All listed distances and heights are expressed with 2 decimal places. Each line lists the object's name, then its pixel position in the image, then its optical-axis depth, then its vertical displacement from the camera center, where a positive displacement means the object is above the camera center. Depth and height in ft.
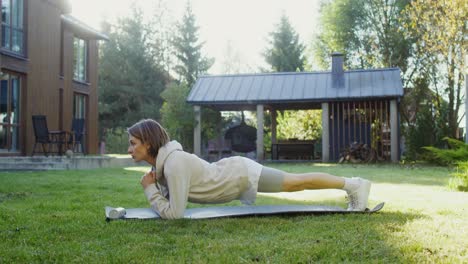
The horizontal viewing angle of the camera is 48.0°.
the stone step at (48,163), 38.52 -1.34
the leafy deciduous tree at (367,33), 86.99 +19.75
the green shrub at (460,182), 23.30 -1.66
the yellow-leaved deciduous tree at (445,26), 46.70 +11.35
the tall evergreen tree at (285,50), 117.80 +21.59
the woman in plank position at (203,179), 12.66 -0.88
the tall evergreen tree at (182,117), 68.64 +3.80
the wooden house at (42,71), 46.91 +7.50
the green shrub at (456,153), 30.60 -0.47
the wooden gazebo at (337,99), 58.29 +5.19
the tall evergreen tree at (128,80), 123.34 +15.84
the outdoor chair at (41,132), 44.29 +1.13
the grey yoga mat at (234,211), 13.32 -1.77
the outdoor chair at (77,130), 47.52 +1.39
